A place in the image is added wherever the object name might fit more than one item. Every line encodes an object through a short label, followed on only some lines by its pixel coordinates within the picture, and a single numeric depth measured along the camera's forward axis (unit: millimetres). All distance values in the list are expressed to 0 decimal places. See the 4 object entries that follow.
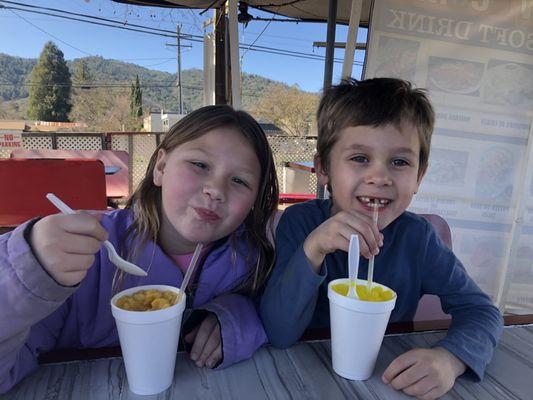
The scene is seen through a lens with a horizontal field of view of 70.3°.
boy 803
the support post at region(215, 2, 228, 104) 3329
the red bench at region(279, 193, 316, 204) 4219
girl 588
